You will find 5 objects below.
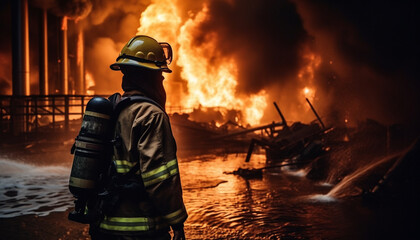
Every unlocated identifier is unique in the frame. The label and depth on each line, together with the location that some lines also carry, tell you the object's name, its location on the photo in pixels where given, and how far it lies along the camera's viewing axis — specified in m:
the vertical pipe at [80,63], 25.88
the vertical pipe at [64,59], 23.73
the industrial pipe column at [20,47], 17.88
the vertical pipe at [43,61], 21.69
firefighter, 2.17
